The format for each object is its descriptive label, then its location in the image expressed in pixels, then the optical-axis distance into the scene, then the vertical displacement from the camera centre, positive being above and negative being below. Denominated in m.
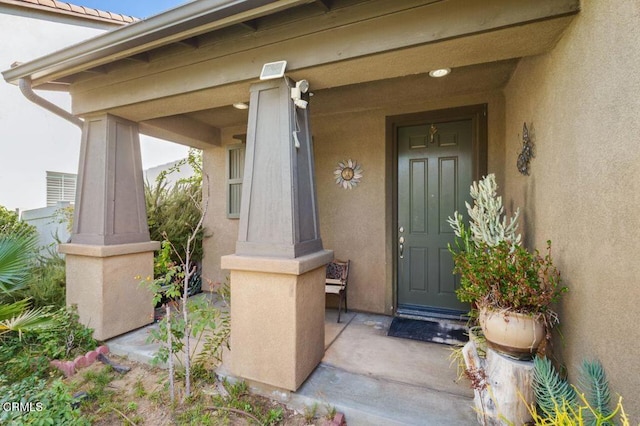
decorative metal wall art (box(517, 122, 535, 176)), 2.24 +0.48
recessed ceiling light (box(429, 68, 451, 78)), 2.55 +1.28
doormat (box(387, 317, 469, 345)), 2.88 -1.30
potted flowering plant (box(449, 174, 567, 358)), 1.61 -0.49
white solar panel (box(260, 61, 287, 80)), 2.14 +1.10
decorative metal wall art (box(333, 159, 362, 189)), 3.71 +0.52
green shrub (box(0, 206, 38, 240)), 4.17 -0.17
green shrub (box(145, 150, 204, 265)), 4.45 +0.01
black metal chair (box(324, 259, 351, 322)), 3.39 -0.85
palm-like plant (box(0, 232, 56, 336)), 2.11 -0.53
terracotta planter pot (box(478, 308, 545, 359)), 1.61 -0.70
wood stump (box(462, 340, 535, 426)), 1.60 -1.03
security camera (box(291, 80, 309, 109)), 2.17 +0.93
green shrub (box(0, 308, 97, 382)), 2.49 -1.31
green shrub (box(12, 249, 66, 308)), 3.43 -0.94
